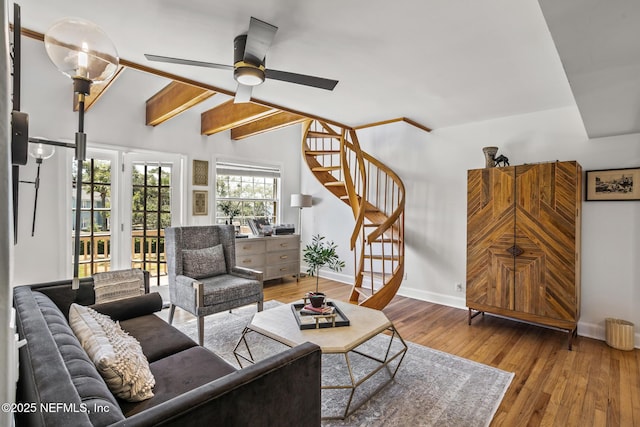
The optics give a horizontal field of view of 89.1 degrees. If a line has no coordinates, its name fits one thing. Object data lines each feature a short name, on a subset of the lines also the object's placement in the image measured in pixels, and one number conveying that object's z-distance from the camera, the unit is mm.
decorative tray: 2258
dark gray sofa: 883
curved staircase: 3971
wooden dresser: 4902
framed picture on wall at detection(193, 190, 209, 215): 4672
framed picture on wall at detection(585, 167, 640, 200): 3066
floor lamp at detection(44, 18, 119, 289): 867
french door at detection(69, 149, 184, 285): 3844
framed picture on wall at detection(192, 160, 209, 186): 4681
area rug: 2014
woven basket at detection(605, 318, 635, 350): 2982
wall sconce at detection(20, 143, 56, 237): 2602
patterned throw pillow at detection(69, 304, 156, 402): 1299
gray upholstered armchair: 2996
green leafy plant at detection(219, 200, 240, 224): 5234
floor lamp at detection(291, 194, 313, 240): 5605
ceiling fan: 1916
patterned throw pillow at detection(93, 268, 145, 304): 2477
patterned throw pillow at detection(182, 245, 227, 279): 3387
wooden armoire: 3016
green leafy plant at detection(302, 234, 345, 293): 2826
